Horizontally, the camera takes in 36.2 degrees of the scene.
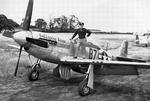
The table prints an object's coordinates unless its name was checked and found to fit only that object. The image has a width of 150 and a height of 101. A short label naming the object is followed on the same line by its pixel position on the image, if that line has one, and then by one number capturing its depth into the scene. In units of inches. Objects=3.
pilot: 399.5
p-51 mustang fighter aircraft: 359.6
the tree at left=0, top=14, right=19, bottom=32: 2339.1
